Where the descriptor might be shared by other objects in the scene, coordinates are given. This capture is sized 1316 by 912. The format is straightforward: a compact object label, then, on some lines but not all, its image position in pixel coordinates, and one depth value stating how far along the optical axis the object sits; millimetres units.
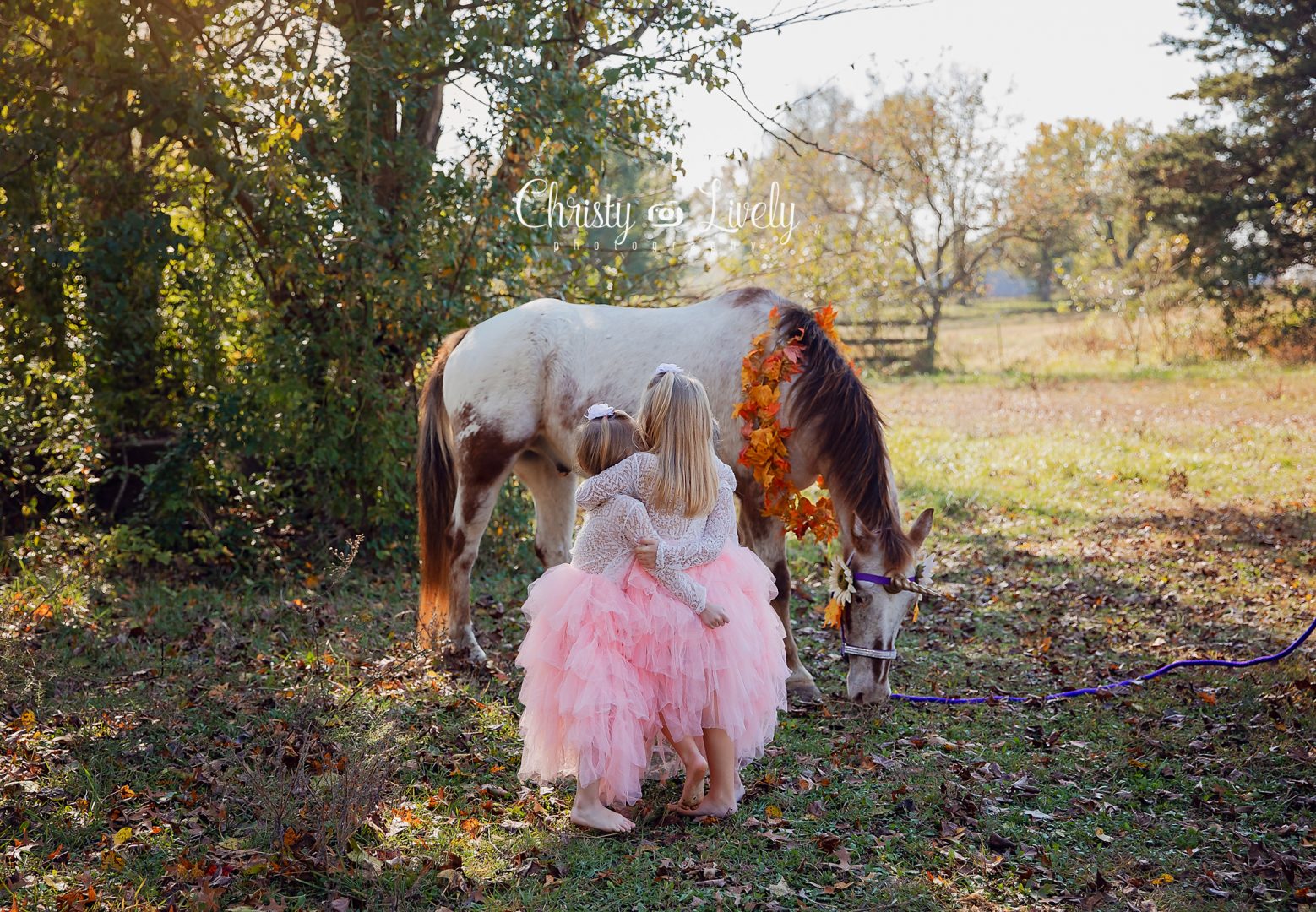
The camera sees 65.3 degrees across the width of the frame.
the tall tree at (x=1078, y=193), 23922
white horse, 4902
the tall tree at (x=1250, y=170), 19859
